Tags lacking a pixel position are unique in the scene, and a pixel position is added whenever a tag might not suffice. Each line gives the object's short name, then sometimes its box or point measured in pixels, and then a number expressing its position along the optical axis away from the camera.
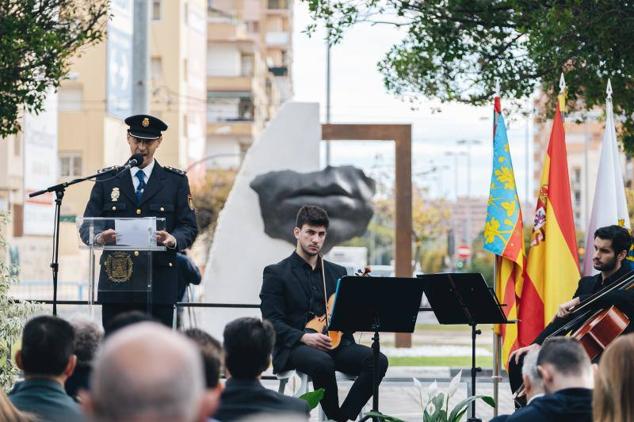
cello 10.35
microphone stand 10.36
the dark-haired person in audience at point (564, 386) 6.40
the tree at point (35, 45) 14.43
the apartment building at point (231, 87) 111.96
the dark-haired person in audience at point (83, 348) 6.99
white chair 11.48
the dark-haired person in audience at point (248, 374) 6.06
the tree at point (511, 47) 14.04
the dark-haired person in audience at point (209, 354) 5.79
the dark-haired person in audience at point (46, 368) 6.22
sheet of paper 10.39
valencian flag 13.45
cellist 11.27
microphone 10.57
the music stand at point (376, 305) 10.47
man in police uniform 10.64
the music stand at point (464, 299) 10.99
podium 10.40
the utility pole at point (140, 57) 22.67
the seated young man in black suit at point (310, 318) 11.21
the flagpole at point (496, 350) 12.52
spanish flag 13.38
